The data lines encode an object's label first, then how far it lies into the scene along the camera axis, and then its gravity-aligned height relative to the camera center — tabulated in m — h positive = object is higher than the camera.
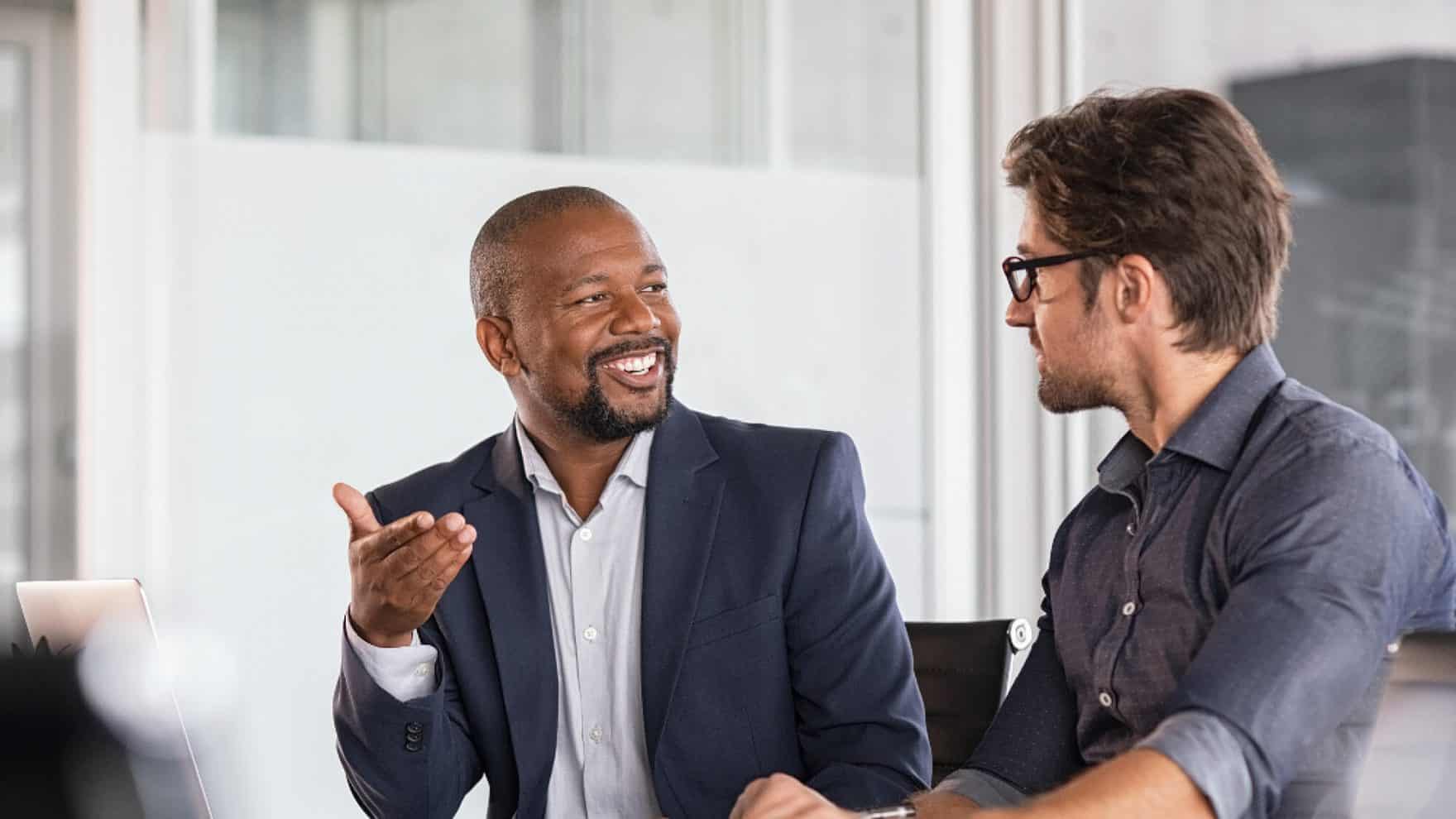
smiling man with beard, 4.20 -0.16
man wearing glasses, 3.68 -0.06
